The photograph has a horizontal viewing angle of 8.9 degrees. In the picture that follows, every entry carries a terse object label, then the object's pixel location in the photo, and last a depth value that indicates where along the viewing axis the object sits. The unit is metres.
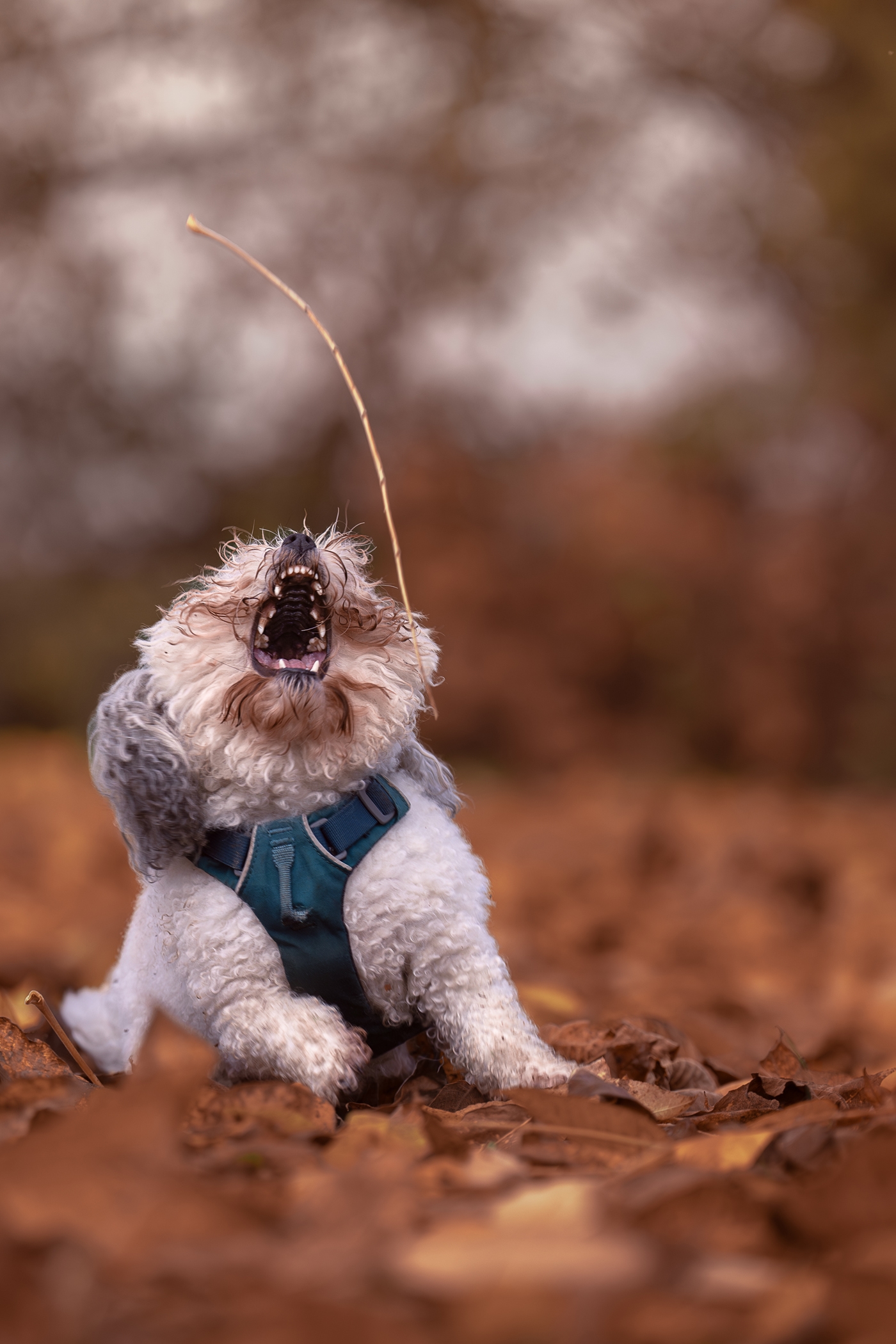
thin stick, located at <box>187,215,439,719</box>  3.18
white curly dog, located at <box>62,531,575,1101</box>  3.15
